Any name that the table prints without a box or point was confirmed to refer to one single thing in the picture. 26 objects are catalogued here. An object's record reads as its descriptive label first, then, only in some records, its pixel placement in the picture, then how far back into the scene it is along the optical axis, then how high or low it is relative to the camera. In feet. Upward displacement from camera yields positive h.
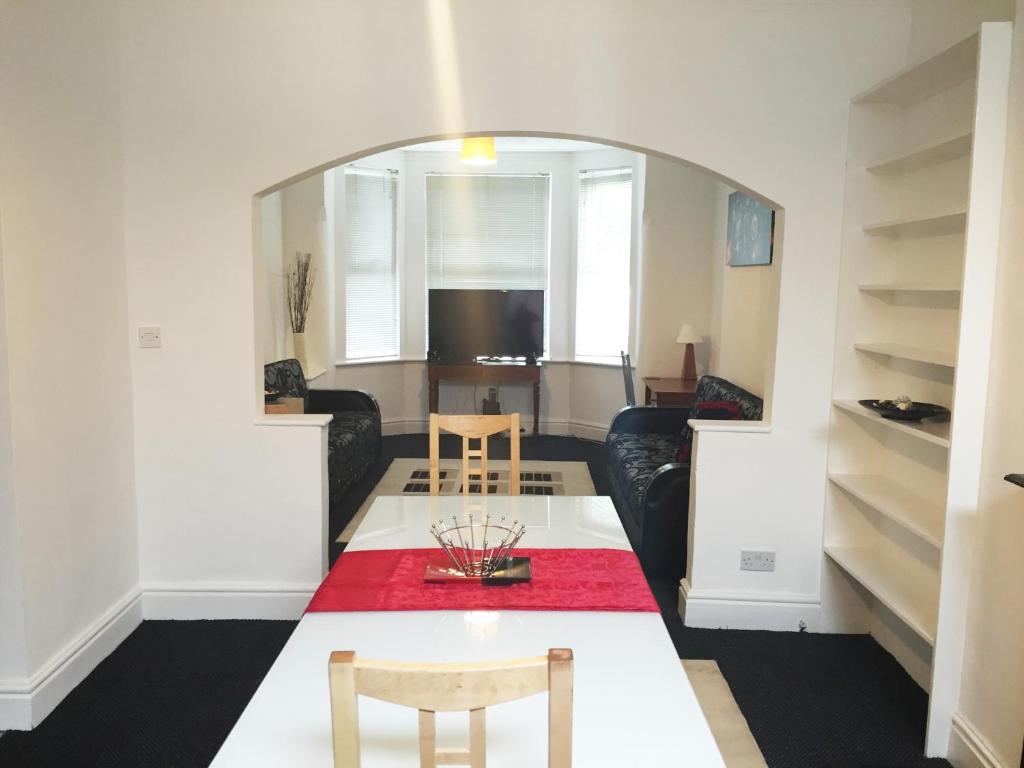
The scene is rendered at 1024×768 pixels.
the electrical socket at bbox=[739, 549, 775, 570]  11.89 -3.64
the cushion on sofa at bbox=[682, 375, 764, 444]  15.67 -1.96
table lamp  21.52 -1.10
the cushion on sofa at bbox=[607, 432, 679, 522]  14.62 -3.11
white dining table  4.62 -2.46
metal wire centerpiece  7.24 -2.31
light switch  11.61 -0.61
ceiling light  19.04 +3.31
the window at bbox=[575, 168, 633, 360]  24.67 +1.08
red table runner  6.60 -2.37
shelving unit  8.27 -0.51
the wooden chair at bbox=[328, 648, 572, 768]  3.80 -1.75
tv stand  24.70 -2.18
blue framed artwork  17.44 +1.47
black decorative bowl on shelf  9.72 -1.26
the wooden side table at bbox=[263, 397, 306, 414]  15.71 -2.21
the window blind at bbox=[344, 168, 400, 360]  24.94 +0.89
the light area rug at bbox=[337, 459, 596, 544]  19.33 -4.37
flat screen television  25.26 -0.79
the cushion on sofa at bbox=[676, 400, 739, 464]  15.47 -2.04
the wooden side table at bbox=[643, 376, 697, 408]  20.59 -2.26
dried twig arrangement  22.06 +0.06
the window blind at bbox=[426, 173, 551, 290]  25.79 +2.03
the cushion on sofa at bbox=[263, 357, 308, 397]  18.79 -1.93
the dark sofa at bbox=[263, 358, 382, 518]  17.25 -2.95
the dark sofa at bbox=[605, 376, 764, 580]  13.56 -3.11
